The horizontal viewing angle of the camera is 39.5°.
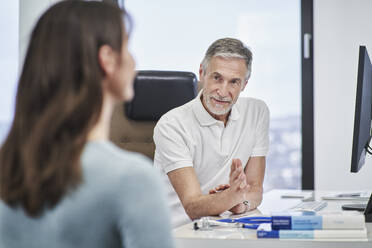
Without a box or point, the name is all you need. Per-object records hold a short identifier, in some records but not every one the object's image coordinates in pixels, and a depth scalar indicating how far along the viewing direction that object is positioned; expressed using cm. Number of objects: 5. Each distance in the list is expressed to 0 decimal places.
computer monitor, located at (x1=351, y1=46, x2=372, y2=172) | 153
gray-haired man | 205
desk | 124
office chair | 276
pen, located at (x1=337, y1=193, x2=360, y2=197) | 233
